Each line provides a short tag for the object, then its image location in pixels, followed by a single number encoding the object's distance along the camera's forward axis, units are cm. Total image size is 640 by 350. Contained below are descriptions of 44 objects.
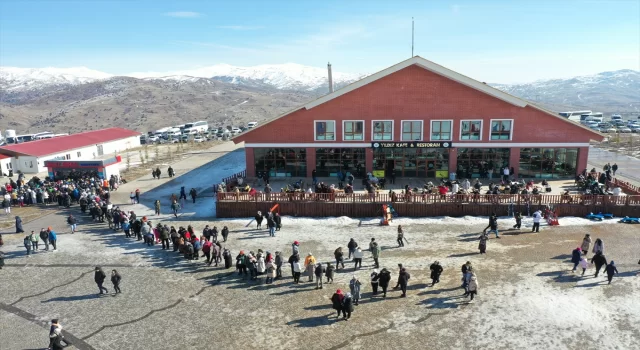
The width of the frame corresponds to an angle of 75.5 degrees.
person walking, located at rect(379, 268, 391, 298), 1535
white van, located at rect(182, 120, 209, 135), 9188
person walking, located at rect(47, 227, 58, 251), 2145
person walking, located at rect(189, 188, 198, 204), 3102
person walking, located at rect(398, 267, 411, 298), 1552
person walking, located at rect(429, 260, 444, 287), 1620
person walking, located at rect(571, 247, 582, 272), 1695
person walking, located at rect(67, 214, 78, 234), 2434
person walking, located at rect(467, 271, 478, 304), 1490
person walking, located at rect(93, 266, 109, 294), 1630
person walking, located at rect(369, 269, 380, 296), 1572
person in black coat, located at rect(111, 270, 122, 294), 1645
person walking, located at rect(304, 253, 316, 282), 1695
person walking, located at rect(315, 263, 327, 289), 1625
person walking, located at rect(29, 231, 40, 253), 2148
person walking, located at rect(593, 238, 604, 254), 1737
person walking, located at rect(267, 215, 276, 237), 2297
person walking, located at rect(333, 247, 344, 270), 1806
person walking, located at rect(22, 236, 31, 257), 2108
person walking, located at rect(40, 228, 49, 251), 2177
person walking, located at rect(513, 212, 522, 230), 2269
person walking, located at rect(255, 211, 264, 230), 2430
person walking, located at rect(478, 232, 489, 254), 1950
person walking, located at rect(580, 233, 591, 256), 1841
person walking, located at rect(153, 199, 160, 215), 2775
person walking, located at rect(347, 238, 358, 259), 1855
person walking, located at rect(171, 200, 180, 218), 2709
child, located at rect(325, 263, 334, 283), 1680
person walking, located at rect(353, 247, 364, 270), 1811
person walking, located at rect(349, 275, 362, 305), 1491
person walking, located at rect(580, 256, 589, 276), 1666
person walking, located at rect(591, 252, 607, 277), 1642
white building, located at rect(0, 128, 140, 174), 4506
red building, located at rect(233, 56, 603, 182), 3275
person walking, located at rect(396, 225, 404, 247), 2067
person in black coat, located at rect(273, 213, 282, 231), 2397
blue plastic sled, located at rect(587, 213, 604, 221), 2425
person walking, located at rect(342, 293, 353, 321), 1395
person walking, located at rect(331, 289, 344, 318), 1402
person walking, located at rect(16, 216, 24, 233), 2473
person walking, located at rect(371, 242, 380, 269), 1810
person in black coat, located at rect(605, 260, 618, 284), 1591
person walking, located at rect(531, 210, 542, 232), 2197
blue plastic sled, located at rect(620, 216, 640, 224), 2342
